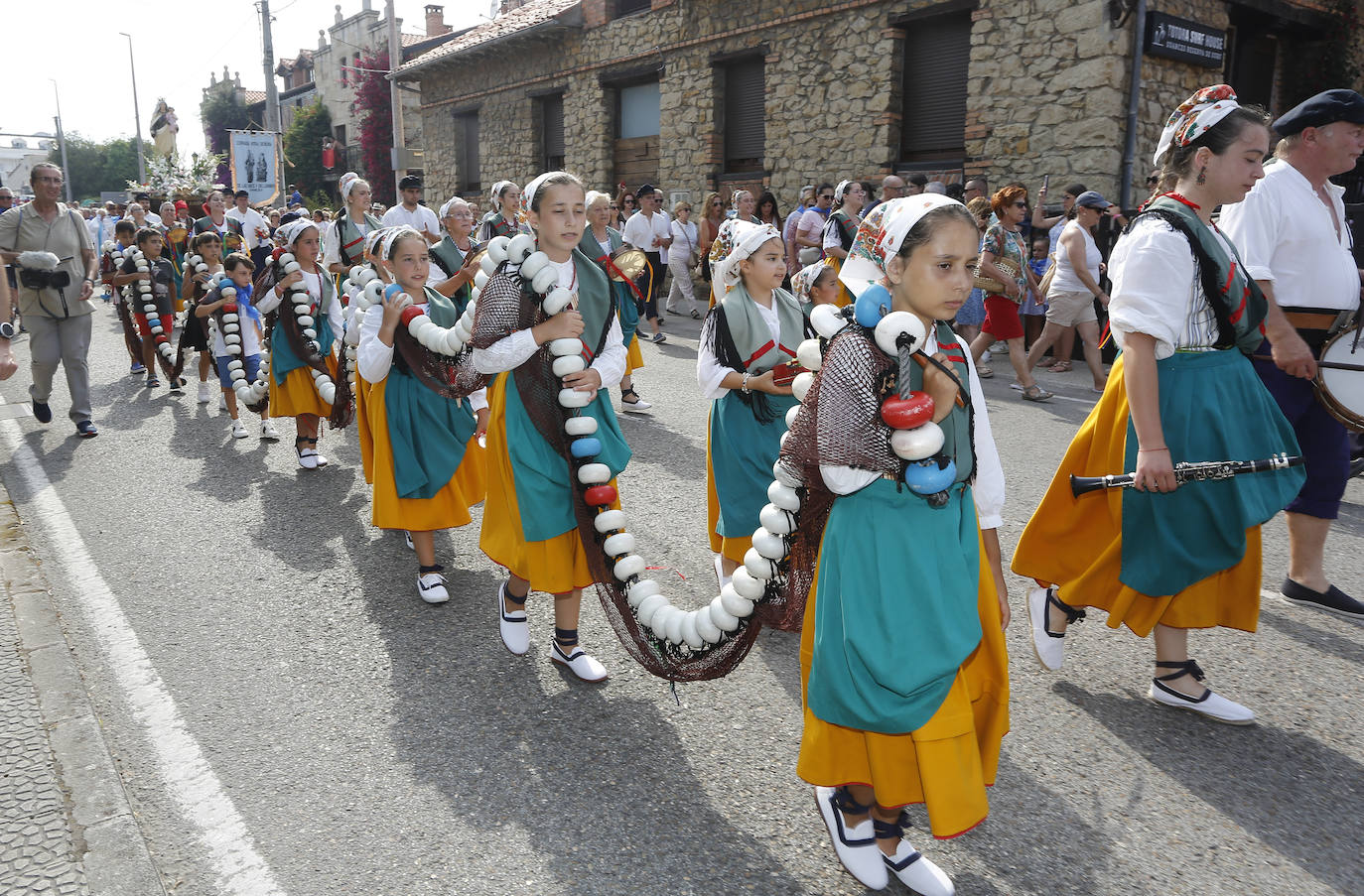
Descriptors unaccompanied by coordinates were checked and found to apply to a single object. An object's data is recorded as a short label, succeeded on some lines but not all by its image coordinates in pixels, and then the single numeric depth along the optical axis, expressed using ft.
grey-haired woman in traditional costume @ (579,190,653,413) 22.66
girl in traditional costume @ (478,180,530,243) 24.75
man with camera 25.53
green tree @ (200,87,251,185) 197.47
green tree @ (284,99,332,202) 154.10
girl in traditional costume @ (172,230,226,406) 29.53
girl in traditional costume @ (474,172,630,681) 11.62
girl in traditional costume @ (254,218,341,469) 23.27
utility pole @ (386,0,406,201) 78.50
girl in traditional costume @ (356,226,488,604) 14.83
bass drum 12.57
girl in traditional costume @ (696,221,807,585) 12.94
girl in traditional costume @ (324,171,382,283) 30.55
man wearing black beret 12.01
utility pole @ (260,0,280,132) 81.05
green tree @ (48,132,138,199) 286.46
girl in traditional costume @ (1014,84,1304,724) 10.08
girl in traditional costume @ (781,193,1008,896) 7.34
